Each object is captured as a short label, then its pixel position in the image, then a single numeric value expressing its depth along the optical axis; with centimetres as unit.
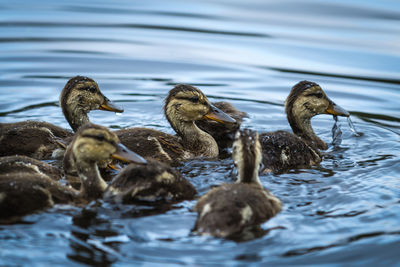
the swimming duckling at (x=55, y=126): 1254
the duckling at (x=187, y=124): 1298
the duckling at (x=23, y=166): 1068
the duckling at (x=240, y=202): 886
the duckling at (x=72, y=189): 929
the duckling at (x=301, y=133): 1239
